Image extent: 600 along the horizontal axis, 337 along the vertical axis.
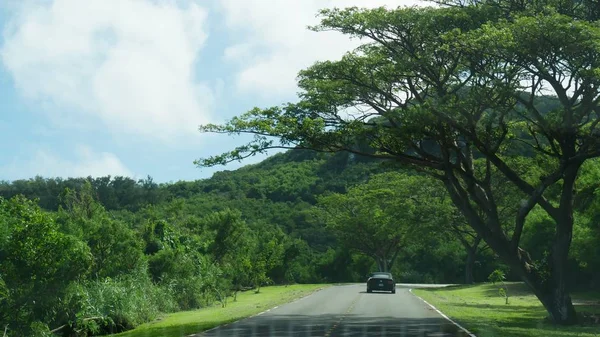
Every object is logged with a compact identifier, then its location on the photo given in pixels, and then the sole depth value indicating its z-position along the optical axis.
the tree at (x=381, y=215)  59.66
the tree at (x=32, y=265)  25.73
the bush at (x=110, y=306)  27.15
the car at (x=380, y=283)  48.28
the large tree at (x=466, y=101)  21.73
